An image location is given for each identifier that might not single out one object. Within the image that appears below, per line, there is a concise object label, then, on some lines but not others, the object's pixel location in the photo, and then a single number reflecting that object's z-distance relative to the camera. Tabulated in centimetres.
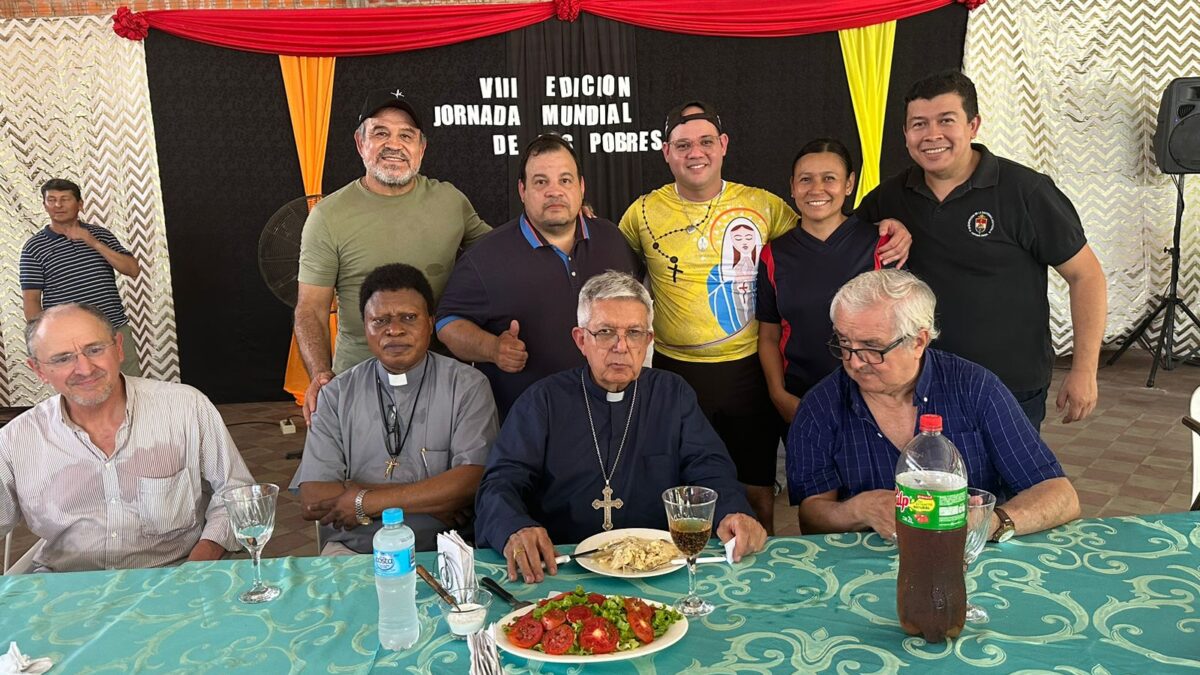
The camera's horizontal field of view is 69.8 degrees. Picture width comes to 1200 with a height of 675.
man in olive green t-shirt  319
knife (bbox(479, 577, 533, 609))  164
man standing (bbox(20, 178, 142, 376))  559
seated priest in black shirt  229
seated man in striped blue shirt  208
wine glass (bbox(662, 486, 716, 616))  162
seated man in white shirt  228
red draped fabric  653
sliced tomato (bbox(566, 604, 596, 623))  148
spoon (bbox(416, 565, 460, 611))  157
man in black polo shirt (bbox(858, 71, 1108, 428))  288
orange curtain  670
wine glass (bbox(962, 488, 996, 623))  154
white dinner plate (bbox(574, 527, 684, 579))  173
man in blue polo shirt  291
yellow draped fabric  706
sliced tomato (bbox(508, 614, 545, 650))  146
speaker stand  677
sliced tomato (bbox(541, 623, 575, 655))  144
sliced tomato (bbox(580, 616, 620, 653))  143
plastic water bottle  152
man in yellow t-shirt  312
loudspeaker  655
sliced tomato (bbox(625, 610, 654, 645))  145
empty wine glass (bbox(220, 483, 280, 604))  172
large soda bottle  145
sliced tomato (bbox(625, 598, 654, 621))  150
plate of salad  143
